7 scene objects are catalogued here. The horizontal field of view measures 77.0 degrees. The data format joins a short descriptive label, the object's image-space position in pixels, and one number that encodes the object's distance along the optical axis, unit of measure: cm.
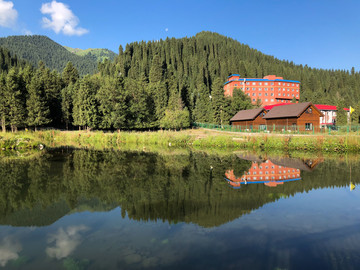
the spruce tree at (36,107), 4803
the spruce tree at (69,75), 6693
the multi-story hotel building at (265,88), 11094
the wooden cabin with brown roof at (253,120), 5455
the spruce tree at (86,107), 5059
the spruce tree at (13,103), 4628
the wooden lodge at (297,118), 4641
